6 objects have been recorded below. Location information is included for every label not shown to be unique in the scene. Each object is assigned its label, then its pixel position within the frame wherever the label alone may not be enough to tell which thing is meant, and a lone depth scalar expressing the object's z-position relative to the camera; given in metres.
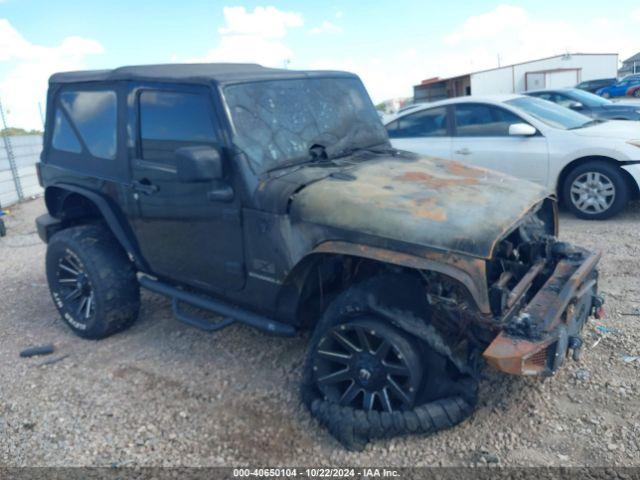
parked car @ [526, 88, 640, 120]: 11.45
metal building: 30.33
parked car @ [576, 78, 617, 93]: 26.50
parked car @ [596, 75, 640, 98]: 24.58
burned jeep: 2.93
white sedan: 6.72
